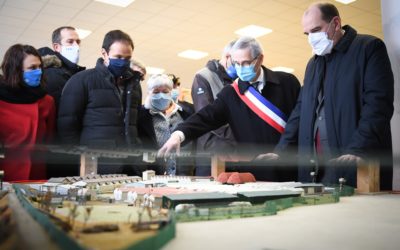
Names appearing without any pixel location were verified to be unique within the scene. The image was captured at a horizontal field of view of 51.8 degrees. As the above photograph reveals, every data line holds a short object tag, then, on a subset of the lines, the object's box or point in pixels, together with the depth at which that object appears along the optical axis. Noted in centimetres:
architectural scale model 90
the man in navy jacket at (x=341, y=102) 222
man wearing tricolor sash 278
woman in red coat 255
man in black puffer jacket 279
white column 305
